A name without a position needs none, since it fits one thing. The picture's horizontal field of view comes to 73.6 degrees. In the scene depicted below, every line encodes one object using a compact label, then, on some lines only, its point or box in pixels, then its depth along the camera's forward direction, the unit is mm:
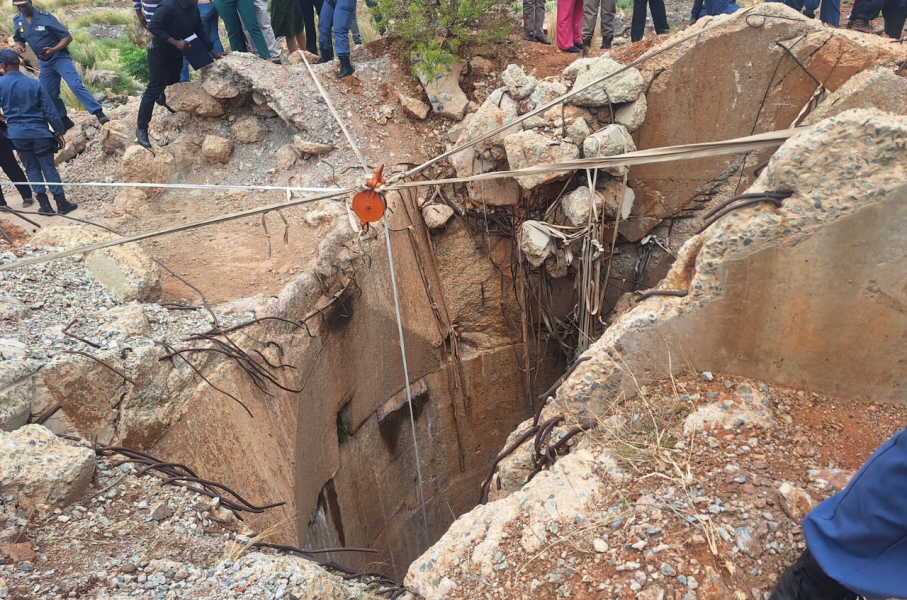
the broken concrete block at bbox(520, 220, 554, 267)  4980
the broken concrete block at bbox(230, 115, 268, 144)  5887
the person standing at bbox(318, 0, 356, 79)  5758
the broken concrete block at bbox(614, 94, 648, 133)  4734
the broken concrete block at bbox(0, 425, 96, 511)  2238
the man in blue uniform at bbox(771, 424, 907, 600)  1578
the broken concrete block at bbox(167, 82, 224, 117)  5770
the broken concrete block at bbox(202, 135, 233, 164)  5766
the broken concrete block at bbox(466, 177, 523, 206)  5211
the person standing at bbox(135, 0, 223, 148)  5055
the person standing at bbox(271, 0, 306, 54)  6676
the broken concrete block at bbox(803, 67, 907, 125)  4078
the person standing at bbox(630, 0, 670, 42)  6434
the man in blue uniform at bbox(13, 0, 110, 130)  5609
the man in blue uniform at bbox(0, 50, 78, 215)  4875
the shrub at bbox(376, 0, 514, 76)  5551
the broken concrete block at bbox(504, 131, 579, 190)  4578
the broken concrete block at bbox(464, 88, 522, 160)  4898
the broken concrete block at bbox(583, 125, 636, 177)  4582
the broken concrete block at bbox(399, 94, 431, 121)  5828
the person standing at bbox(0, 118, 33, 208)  5191
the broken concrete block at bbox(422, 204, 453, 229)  5320
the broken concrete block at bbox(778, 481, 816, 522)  1958
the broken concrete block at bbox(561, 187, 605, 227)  4887
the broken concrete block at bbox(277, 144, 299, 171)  5652
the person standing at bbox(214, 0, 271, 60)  5988
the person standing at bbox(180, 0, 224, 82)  6082
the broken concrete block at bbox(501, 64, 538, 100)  4918
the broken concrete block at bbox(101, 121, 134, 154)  5902
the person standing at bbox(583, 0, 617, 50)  6434
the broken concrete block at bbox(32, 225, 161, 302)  3479
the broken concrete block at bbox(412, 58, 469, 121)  5758
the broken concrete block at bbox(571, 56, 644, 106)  4672
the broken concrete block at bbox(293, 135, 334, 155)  5527
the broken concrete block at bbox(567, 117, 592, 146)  4656
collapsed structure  2191
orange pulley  3427
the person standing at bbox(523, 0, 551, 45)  6586
